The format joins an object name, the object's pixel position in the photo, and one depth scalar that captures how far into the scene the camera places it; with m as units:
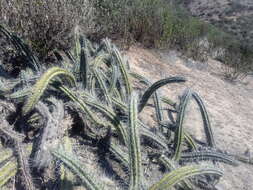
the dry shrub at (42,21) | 2.72
